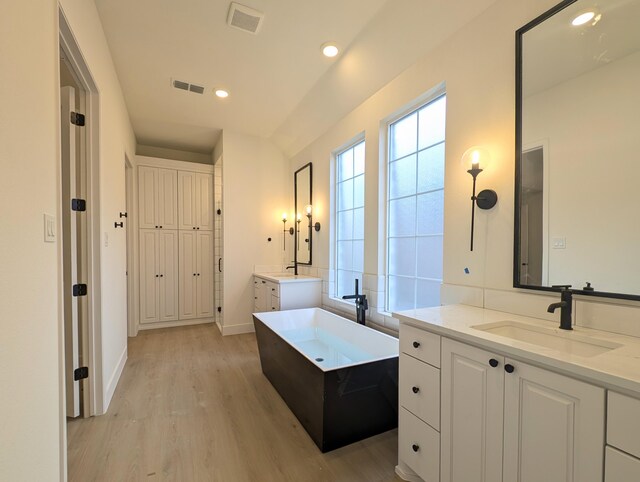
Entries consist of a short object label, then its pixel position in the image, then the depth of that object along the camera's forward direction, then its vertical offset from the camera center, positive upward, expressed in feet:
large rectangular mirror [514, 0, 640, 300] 4.06 +1.34
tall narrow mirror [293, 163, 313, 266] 13.61 +1.01
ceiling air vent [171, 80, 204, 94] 10.29 +5.29
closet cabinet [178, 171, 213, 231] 15.98 +1.85
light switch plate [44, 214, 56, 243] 4.20 +0.08
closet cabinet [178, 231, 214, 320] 16.03 -2.20
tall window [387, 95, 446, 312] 7.73 +0.78
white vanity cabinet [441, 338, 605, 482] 3.08 -2.27
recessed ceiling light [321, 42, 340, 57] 8.33 +5.34
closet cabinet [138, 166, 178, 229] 15.06 +1.90
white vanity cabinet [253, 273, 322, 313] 12.16 -2.44
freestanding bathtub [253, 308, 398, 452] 5.99 -3.44
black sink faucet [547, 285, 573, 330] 4.33 -1.05
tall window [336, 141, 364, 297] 10.82 +0.66
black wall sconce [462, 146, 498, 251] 5.87 +1.31
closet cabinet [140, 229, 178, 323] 15.12 -2.14
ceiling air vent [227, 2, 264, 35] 7.04 +5.37
